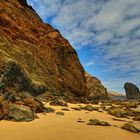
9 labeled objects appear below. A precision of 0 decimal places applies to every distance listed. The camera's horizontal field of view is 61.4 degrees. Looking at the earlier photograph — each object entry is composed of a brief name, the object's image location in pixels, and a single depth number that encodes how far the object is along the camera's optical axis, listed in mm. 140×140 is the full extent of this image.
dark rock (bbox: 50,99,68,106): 8943
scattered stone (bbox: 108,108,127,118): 7647
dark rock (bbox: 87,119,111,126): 4909
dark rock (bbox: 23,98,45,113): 5733
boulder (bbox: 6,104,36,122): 4303
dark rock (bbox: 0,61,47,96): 10741
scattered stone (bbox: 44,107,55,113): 6199
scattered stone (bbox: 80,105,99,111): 9095
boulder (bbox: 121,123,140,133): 4606
